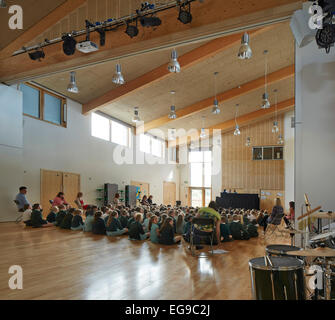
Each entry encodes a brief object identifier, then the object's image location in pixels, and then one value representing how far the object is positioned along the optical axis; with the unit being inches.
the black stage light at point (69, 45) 276.1
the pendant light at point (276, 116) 575.6
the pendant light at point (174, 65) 255.9
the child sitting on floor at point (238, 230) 313.4
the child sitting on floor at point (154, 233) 273.7
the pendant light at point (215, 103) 415.8
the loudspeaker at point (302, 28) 203.5
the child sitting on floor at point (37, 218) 355.9
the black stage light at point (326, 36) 174.4
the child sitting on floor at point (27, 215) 357.1
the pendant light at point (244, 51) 226.1
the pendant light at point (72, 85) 310.7
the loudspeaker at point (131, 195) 651.5
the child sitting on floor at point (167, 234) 267.9
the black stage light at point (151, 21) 240.4
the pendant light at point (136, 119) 445.3
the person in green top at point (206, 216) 243.7
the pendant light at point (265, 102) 394.0
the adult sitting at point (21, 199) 369.7
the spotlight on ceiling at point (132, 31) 253.6
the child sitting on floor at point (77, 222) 351.6
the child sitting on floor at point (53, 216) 392.2
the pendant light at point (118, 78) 279.7
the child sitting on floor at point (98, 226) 324.5
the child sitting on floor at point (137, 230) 286.2
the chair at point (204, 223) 226.8
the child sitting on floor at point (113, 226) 312.8
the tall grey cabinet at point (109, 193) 578.2
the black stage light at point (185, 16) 240.7
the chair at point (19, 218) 385.1
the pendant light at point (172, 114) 424.5
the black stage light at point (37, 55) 310.4
